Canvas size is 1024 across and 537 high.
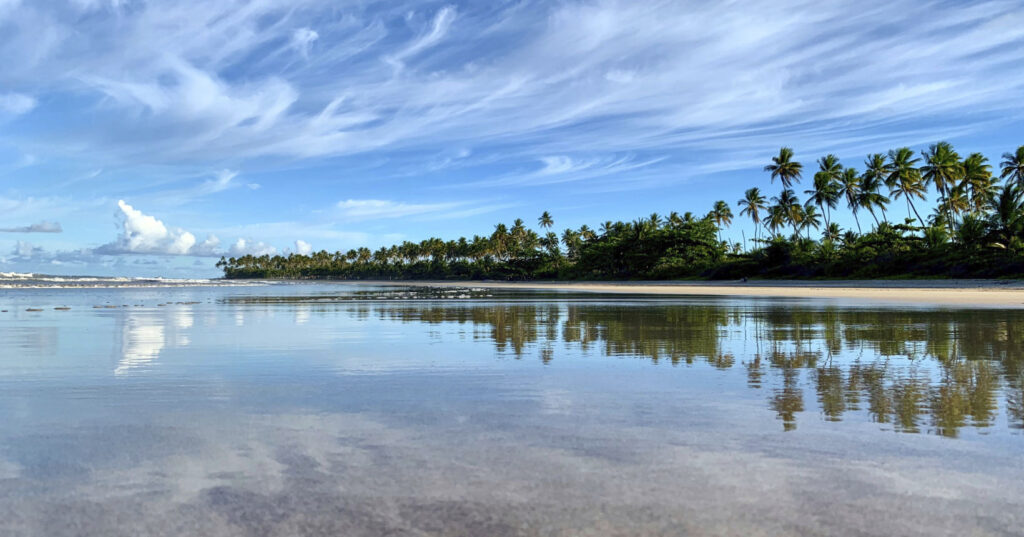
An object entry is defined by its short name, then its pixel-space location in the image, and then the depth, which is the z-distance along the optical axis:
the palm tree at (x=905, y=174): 73.38
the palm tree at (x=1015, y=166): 65.06
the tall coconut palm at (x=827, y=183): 81.50
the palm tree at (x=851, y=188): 80.25
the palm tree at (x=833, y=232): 87.25
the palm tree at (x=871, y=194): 77.06
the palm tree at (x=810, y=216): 89.31
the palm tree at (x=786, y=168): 87.50
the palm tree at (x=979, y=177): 69.38
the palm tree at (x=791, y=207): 86.31
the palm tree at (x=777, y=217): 88.06
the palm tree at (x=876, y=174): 76.25
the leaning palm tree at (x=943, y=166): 69.50
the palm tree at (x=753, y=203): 100.38
